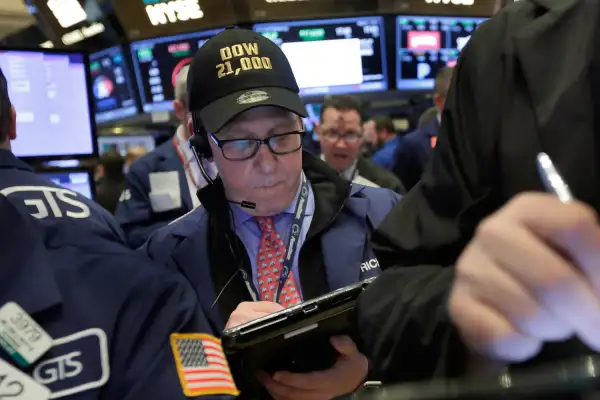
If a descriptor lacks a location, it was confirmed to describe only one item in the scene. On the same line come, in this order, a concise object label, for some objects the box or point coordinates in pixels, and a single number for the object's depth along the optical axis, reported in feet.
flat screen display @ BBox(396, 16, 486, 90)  15.08
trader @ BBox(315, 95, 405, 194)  11.88
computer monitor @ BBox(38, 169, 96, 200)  9.45
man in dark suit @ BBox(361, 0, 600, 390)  2.41
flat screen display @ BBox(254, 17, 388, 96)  13.97
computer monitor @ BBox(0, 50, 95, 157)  9.13
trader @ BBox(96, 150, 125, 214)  13.84
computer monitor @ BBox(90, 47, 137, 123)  15.79
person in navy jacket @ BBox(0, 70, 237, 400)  3.79
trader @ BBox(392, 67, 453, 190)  13.42
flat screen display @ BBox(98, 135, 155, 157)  27.02
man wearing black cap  5.61
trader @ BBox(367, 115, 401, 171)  18.85
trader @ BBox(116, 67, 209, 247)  9.79
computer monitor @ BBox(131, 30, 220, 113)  14.73
